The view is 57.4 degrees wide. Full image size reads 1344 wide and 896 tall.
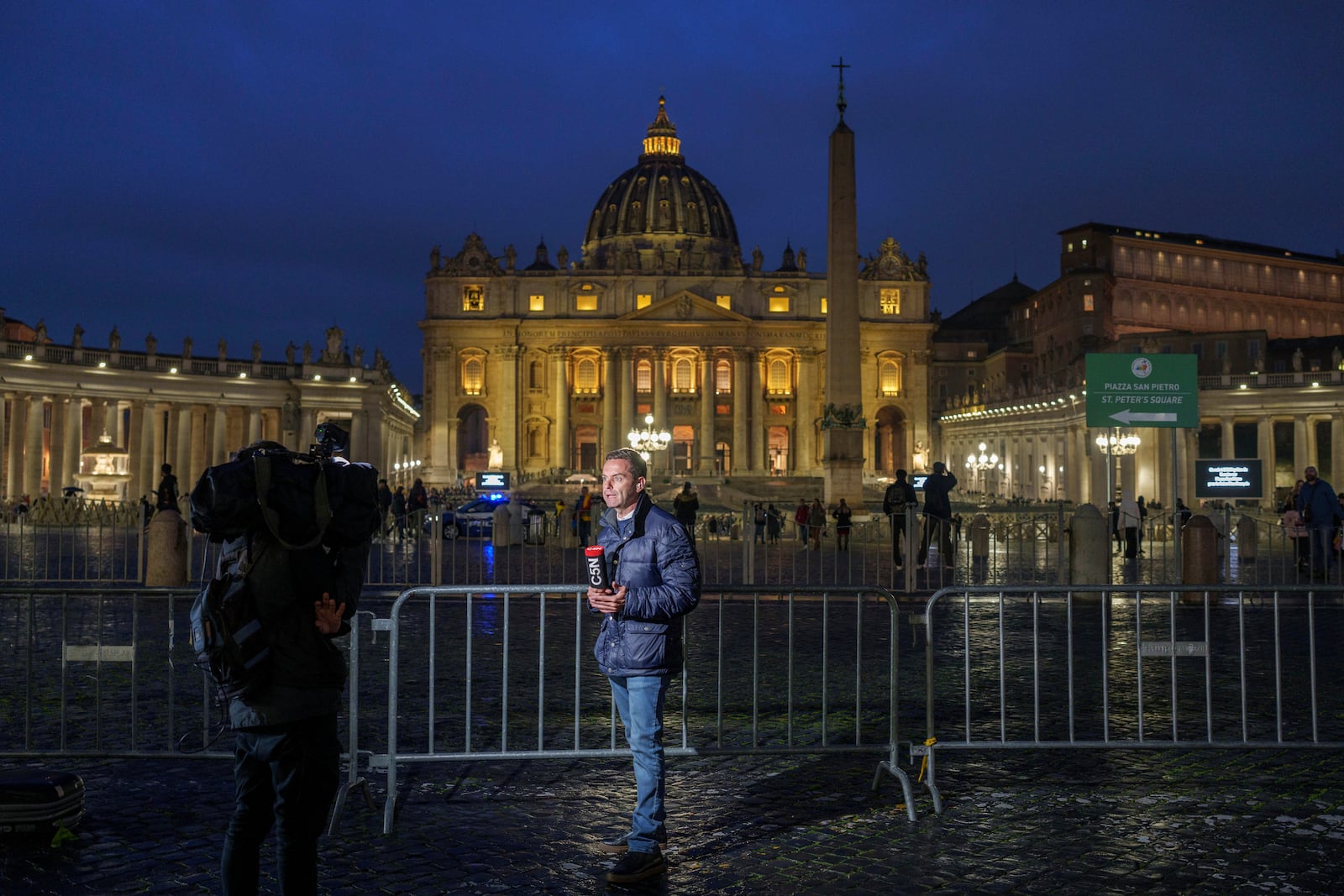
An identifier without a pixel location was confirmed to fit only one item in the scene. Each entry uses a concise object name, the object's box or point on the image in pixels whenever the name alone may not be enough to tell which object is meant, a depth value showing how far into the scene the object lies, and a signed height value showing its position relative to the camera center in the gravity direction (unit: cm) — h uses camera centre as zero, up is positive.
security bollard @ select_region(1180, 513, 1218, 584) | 1533 -23
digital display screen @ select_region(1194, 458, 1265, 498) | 2486 +104
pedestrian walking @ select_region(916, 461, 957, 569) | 1955 +43
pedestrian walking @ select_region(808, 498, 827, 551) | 2720 +18
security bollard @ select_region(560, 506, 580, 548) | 2667 -1
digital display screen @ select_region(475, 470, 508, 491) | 4488 +183
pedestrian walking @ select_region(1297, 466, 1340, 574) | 1878 +37
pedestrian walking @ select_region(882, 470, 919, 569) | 1960 +42
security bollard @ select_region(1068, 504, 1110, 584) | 1605 -19
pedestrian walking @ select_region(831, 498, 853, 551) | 2574 +24
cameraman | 416 -64
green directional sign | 2012 +234
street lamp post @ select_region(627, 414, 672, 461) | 5844 +436
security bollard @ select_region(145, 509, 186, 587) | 1574 -26
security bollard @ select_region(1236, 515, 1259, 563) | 2033 -13
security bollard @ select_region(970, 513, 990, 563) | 2048 -9
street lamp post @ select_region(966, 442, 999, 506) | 6462 +407
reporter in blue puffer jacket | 523 -35
